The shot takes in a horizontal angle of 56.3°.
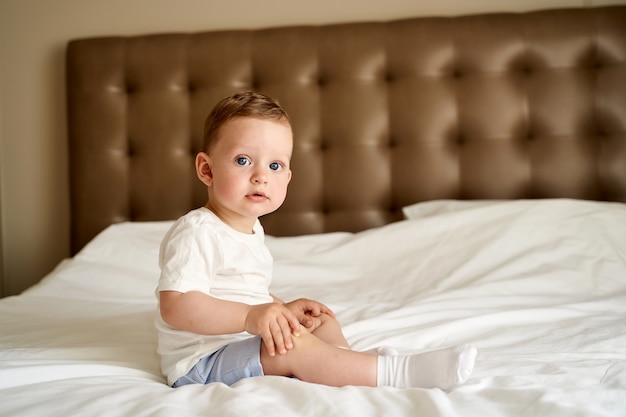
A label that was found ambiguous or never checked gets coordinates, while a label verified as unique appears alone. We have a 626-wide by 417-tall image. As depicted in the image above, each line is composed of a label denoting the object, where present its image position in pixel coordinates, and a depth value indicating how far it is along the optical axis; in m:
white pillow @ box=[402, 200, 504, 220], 1.94
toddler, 0.92
